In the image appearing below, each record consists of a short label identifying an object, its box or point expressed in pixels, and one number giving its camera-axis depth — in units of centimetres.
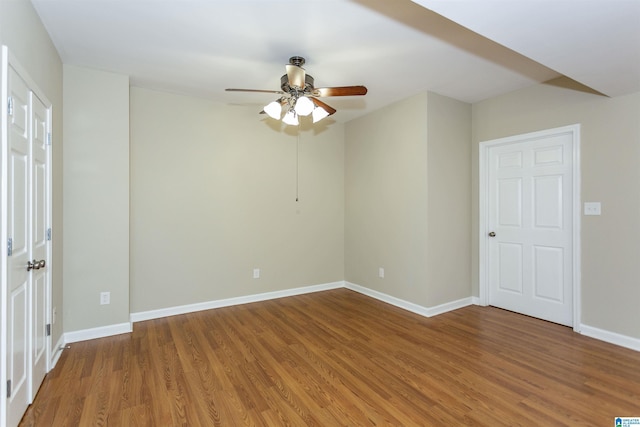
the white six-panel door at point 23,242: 172
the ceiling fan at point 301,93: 275
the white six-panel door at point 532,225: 344
